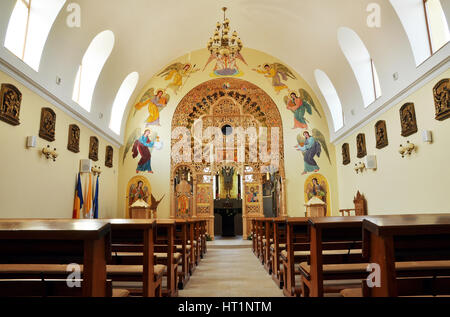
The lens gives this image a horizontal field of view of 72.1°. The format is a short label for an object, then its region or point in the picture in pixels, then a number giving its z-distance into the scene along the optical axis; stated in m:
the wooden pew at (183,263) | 4.57
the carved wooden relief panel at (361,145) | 10.01
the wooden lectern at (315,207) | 9.94
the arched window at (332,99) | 12.19
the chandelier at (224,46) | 7.88
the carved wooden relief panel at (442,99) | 6.02
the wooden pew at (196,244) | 6.77
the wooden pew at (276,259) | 4.56
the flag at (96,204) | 9.61
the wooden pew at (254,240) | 8.66
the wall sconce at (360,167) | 9.95
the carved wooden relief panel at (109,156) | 11.15
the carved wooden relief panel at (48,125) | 7.04
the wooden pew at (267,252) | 5.67
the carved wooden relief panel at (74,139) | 8.40
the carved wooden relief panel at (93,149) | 9.77
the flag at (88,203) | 8.98
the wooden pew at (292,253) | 3.63
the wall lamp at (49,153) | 7.08
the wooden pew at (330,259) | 2.56
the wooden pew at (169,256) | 3.62
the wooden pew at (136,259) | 2.76
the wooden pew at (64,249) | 1.48
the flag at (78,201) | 8.26
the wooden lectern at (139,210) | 10.63
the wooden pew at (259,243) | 6.89
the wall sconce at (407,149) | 7.19
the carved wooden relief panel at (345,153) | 11.40
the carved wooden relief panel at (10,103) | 5.71
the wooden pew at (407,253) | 1.42
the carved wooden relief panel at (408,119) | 7.21
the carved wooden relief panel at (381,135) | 8.63
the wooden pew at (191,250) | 5.66
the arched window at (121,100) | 12.06
